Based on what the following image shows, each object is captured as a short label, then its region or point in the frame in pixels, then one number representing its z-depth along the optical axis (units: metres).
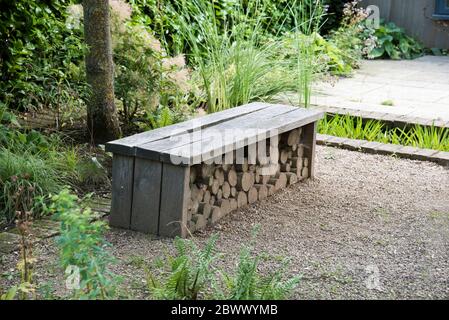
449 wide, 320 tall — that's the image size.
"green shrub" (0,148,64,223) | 4.53
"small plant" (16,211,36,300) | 3.33
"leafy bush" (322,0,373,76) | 9.21
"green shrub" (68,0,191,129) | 5.99
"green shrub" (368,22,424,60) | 10.82
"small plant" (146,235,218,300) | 3.41
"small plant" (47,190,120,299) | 2.96
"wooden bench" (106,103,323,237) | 4.26
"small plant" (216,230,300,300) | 3.33
